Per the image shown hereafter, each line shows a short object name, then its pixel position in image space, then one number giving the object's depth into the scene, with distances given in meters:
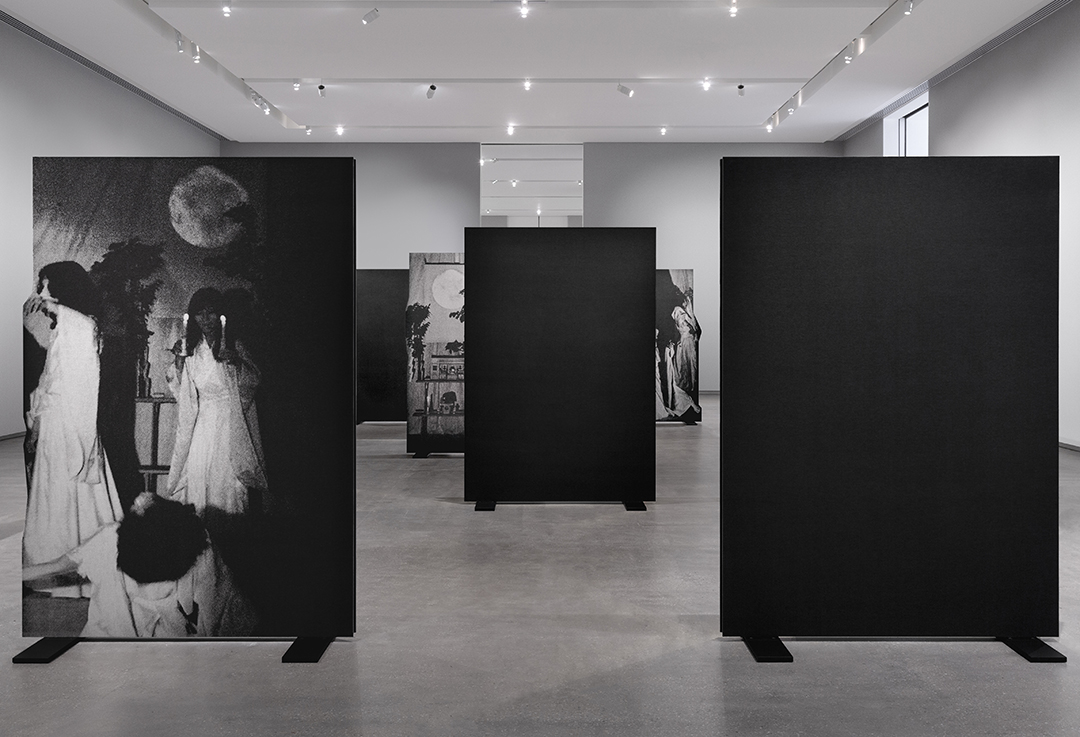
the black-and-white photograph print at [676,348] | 14.47
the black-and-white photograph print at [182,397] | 3.84
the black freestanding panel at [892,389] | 3.89
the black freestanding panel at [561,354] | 7.29
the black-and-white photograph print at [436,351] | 10.49
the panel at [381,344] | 13.54
